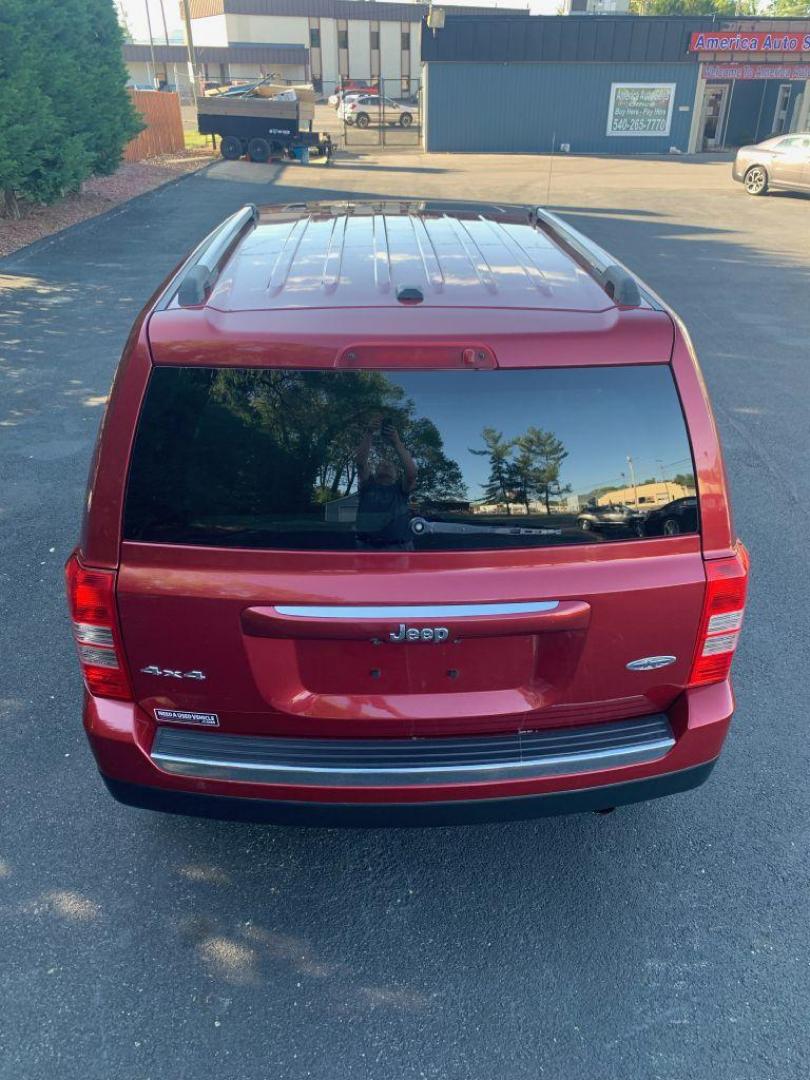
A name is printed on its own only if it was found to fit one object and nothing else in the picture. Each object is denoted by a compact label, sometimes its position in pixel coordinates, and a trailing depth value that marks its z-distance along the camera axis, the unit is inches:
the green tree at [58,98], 531.5
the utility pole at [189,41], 1707.2
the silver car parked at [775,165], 781.3
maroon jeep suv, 88.3
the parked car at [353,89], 2054.6
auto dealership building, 1206.3
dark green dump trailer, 1106.7
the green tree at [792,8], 2156.7
